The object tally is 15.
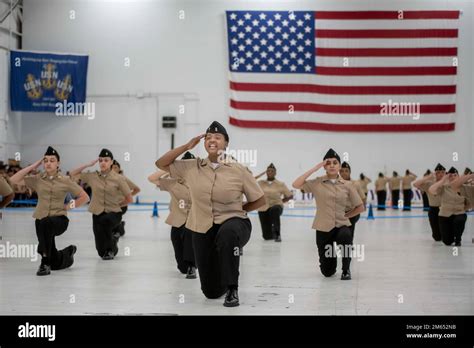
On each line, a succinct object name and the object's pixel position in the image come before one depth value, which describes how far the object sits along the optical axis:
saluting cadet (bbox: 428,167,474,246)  13.75
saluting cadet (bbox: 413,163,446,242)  14.74
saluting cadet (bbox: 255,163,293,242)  15.55
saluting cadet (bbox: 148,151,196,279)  9.30
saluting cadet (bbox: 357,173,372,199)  31.30
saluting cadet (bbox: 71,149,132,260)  11.35
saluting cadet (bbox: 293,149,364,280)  9.34
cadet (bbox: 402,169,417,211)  31.42
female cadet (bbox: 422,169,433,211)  23.45
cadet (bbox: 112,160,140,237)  15.05
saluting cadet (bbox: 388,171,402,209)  31.72
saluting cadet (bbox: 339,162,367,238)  12.52
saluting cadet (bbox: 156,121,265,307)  6.89
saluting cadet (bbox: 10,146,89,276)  9.42
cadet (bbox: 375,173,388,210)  31.56
